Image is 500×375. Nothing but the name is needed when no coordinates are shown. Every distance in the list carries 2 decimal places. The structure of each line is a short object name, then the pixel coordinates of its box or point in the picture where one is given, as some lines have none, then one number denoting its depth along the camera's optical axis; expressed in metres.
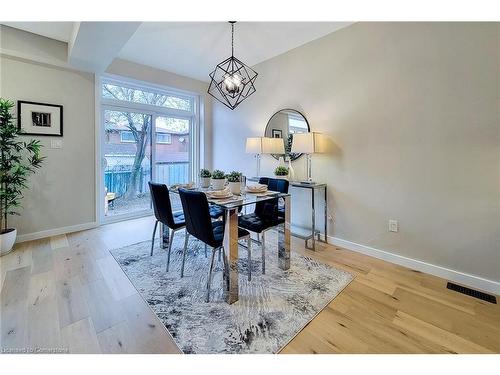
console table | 2.86
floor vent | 1.88
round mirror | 3.24
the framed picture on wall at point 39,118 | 2.90
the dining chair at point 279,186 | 2.53
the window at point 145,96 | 3.74
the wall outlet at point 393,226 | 2.50
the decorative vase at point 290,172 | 3.45
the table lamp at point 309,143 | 2.84
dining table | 1.79
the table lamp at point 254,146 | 3.38
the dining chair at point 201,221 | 1.71
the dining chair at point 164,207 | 2.20
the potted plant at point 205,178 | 2.54
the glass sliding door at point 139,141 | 3.78
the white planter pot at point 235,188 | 2.19
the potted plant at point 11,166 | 2.57
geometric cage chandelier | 2.41
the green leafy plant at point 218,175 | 2.22
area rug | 1.46
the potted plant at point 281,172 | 3.31
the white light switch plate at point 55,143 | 3.14
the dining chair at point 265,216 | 2.23
